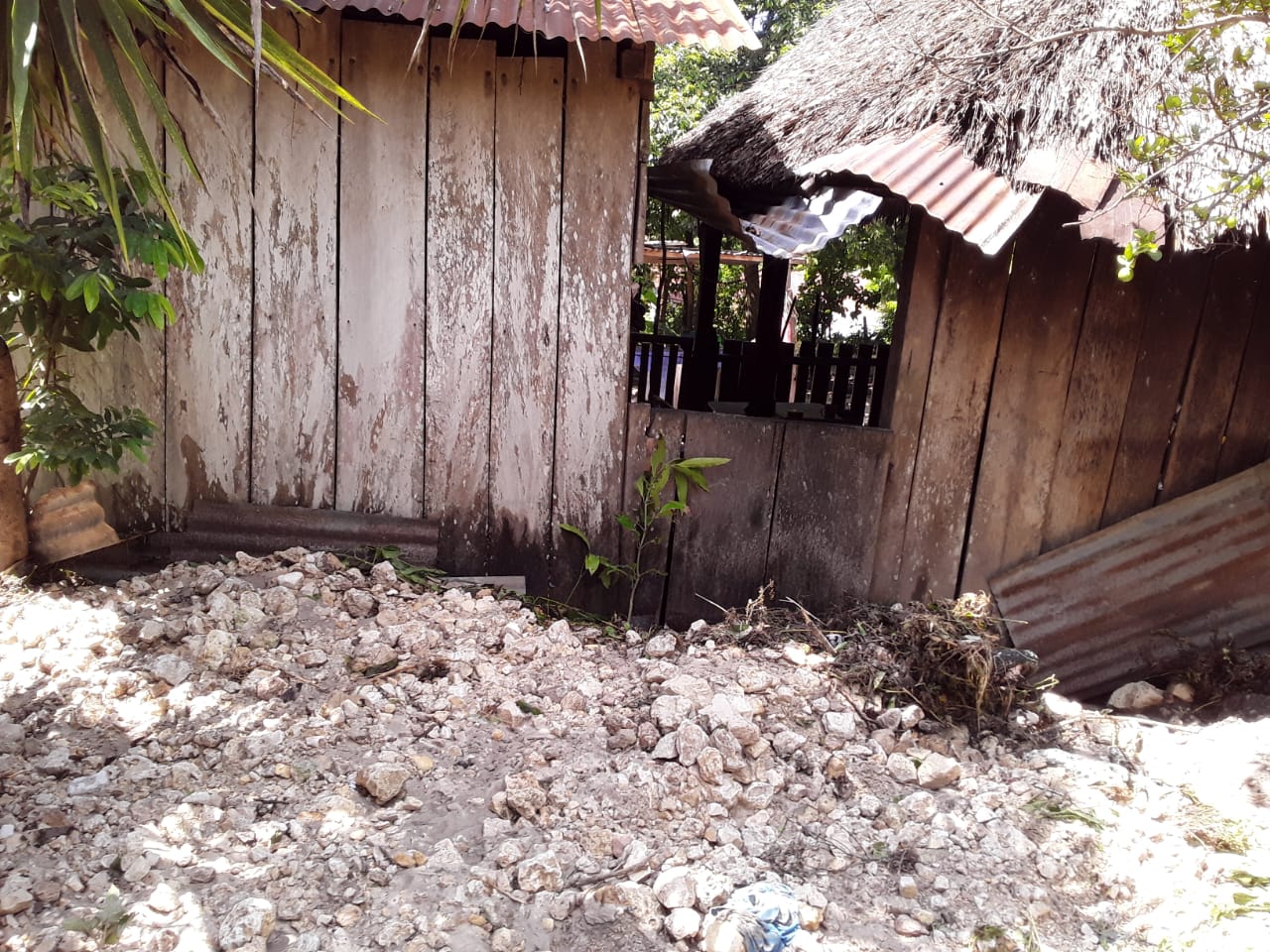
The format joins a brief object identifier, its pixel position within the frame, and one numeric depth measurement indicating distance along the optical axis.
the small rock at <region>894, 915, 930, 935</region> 2.20
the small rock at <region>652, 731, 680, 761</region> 2.61
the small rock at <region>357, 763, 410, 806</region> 2.37
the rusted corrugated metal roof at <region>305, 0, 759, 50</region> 3.04
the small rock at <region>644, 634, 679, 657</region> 3.27
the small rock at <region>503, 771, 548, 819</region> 2.36
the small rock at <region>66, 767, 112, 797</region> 2.23
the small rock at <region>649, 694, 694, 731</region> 2.72
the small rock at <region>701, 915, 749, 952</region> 2.02
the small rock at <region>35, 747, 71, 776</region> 2.28
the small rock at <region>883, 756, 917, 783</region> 2.77
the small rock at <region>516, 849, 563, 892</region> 2.14
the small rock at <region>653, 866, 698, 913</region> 2.12
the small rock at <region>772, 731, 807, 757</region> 2.76
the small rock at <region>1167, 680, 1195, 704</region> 3.61
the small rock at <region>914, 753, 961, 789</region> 2.74
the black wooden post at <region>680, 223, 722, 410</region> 7.24
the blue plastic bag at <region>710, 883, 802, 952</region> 2.06
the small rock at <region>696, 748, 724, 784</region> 2.56
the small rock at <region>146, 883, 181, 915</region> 1.91
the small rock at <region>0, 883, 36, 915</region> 1.84
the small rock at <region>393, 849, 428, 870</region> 2.17
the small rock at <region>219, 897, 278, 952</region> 1.85
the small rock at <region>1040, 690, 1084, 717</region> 3.32
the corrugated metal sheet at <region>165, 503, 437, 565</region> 3.62
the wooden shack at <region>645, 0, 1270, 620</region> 3.54
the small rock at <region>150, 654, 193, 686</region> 2.68
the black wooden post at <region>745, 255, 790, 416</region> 7.03
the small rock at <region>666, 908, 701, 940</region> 2.06
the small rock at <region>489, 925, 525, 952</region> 1.98
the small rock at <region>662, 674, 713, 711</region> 2.85
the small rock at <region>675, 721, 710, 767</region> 2.59
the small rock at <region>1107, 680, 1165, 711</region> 3.62
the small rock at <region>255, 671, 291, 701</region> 2.68
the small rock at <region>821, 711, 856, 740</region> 2.89
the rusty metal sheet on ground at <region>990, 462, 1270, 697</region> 3.73
